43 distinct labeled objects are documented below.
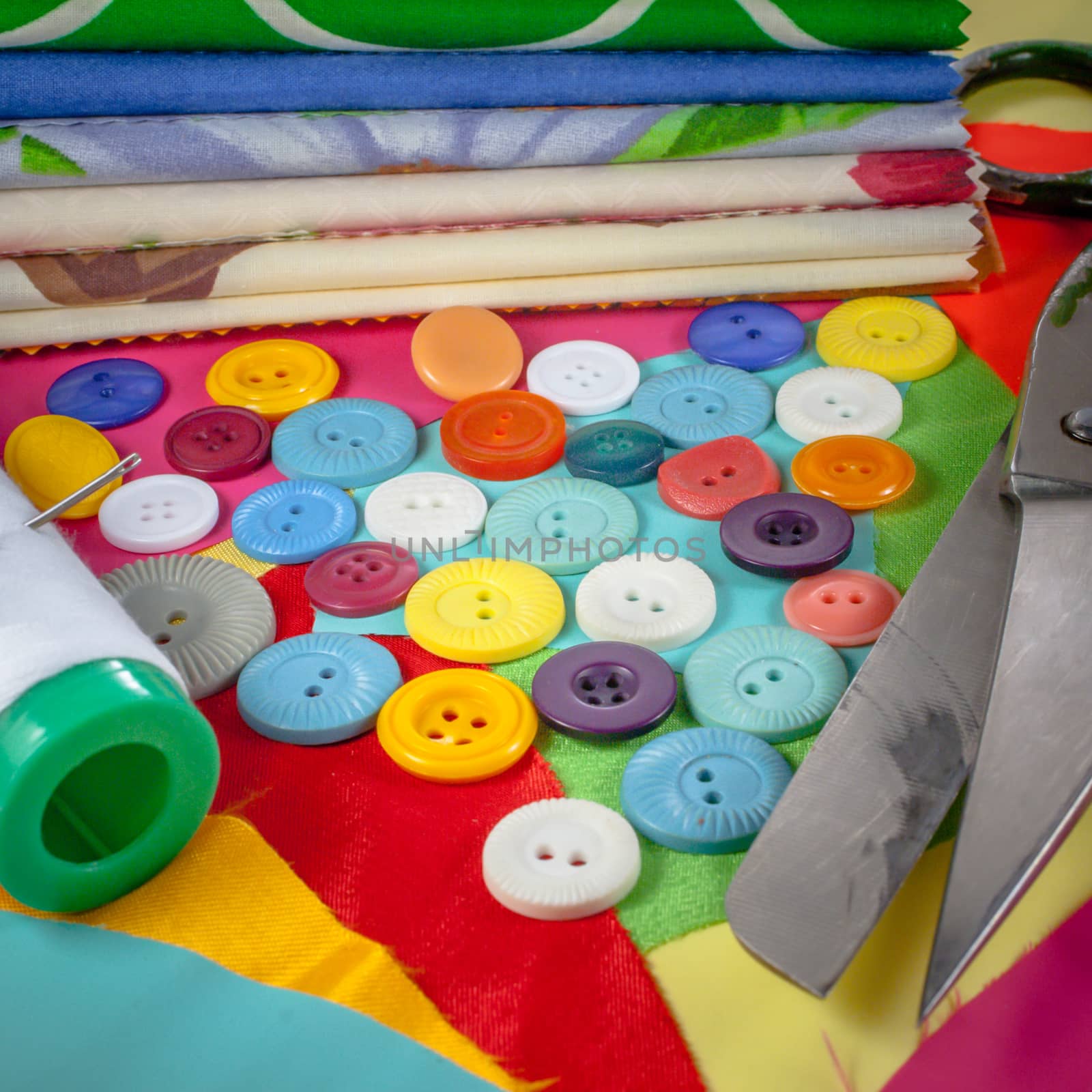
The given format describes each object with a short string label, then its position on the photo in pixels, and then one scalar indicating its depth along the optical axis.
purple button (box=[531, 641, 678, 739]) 0.23
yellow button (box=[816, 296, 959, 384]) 0.29
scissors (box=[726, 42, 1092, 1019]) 0.20
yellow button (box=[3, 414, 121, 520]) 0.27
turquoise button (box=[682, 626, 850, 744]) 0.23
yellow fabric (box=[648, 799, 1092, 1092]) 0.21
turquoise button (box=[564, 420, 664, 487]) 0.27
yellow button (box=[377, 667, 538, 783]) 0.23
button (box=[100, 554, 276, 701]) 0.24
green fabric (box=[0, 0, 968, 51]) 0.29
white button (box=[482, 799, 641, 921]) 0.22
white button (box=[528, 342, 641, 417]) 0.29
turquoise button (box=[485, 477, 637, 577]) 0.26
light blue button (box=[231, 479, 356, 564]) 0.26
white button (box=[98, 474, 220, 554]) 0.27
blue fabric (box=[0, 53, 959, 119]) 0.29
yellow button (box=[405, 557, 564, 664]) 0.25
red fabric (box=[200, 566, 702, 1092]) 0.21
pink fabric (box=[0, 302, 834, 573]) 0.29
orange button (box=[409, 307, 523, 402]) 0.29
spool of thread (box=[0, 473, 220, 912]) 0.21
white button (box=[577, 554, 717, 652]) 0.25
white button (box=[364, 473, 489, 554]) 0.27
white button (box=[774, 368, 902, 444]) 0.28
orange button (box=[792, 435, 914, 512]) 0.27
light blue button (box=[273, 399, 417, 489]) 0.28
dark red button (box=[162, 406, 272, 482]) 0.28
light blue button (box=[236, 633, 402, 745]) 0.24
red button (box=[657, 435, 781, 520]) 0.27
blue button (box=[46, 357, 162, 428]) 0.29
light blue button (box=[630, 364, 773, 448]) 0.28
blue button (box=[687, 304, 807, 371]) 0.30
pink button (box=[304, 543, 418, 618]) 0.25
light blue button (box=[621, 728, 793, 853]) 0.22
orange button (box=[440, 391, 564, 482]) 0.28
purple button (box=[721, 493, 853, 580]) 0.26
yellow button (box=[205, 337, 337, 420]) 0.29
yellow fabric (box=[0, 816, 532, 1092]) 0.21
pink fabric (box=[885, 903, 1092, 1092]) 0.20
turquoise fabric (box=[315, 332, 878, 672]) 0.25
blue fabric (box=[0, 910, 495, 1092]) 0.21
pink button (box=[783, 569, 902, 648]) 0.25
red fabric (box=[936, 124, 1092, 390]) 0.31
